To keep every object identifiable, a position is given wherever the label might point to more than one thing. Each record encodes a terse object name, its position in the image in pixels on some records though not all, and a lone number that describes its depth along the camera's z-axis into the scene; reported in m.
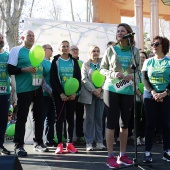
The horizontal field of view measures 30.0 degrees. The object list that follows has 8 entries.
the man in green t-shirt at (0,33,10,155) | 4.68
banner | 6.35
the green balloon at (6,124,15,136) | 6.72
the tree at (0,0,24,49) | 15.83
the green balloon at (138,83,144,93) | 5.74
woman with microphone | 3.97
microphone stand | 3.69
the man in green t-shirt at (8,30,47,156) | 4.62
